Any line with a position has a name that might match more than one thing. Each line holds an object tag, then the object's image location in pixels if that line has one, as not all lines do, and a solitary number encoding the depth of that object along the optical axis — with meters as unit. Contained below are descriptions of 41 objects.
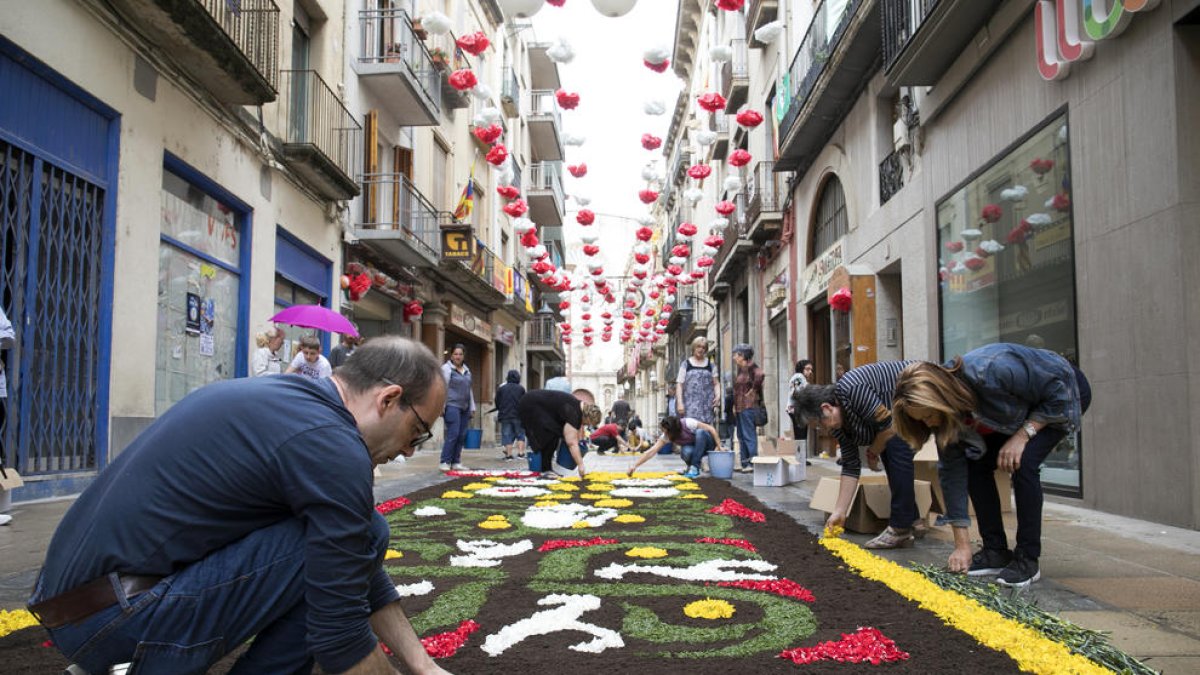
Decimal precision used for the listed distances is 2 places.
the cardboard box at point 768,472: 8.57
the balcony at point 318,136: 11.72
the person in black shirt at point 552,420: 9.41
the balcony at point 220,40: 7.71
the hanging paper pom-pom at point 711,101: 13.45
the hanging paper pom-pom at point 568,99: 13.23
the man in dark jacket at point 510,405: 13.75
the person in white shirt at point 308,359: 8.26
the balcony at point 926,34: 8.09
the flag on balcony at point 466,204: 20.38
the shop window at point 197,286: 8.89
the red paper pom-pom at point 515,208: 16.78
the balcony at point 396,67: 14.74
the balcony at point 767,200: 18.48
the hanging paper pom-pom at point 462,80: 12.53
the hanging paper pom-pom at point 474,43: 11.62
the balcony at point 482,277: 19.48
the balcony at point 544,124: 30.31
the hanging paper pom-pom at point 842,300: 12.17
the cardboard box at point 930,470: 5.40
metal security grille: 6.42
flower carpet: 2.53
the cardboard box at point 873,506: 5.12
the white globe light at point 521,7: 8.23
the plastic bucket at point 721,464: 9.55
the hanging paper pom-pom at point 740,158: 14.45
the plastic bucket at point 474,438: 19.39
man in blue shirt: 1.71
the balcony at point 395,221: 14.94
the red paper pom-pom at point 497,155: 14.24
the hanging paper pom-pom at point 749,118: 13.03
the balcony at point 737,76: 21.45
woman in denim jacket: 3.55
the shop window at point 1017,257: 6.81
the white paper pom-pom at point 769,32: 11.16
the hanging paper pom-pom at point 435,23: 11.69
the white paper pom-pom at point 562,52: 11.45
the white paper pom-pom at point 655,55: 11.41
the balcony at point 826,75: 11.38
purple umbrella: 9.24
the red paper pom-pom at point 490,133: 13.77
